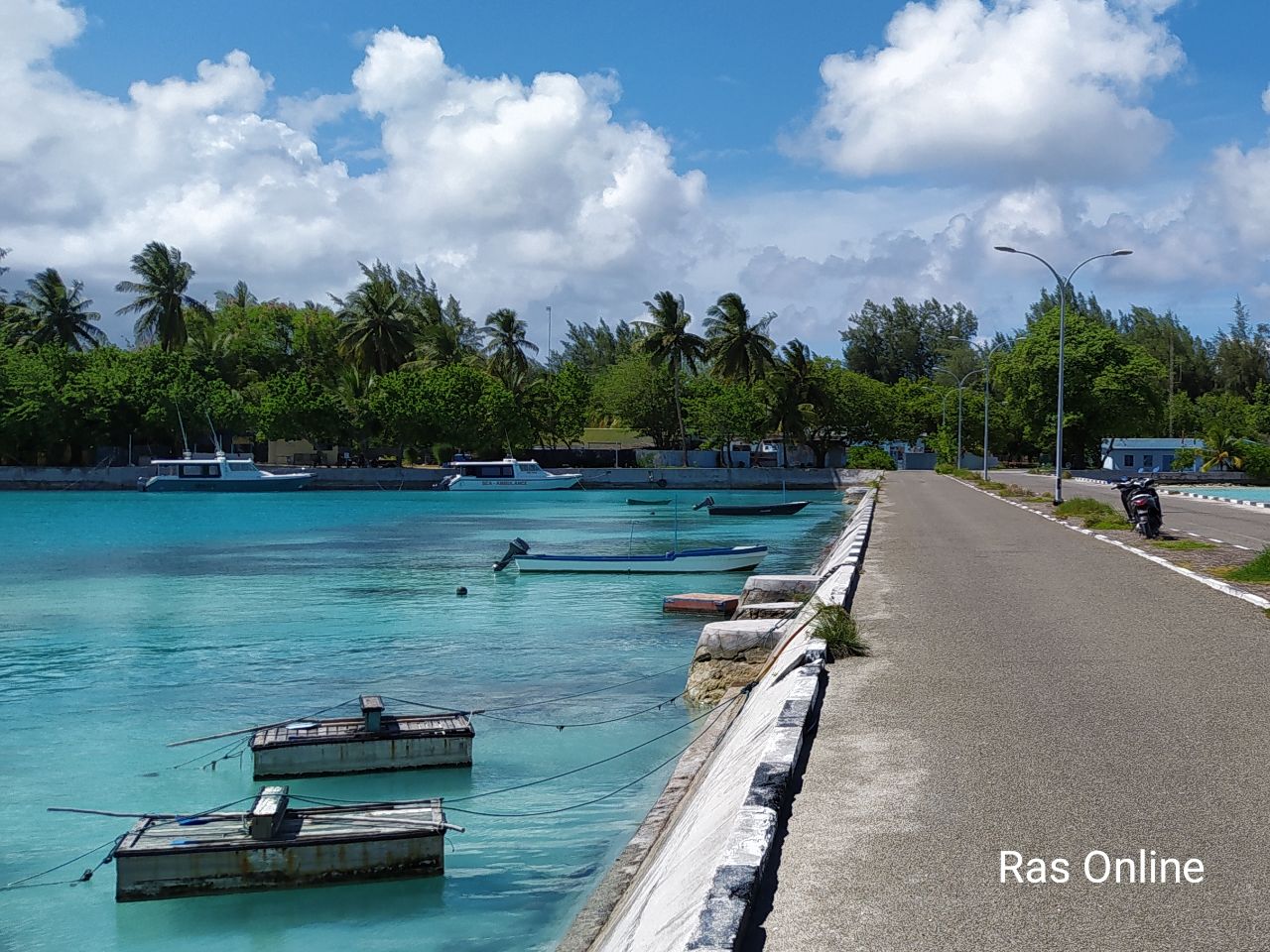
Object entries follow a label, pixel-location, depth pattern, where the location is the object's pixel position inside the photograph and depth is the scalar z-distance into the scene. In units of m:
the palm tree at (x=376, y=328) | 89.62
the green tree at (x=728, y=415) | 91.31
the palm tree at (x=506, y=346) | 93.12
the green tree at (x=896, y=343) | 140.50
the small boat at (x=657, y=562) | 32.88
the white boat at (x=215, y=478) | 83.25
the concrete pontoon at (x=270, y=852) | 8.52
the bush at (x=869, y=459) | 93.69
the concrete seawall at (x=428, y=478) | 86.44
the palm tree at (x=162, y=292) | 90.94
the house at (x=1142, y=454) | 90.38
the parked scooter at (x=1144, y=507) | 24.78
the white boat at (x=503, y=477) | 84.88
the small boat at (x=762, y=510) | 57.38
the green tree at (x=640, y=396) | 95.31
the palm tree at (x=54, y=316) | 95.88
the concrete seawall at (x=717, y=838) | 5.23
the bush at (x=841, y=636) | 11.41
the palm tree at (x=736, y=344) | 89.00
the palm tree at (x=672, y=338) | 87.75
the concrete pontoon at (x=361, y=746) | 11.94
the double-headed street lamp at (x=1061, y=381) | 38.22
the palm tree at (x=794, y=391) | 93.94
